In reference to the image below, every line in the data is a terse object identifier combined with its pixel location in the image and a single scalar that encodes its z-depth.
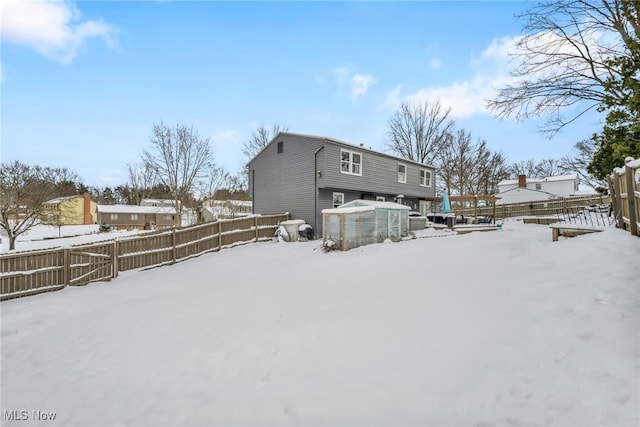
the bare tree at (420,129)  31.56
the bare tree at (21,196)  18.84
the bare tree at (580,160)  36.50
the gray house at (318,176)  16.28
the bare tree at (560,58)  7.20
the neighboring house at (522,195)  34.19
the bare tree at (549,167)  47.03
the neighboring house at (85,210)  46.01
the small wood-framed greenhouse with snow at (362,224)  11.84
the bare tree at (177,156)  24.36
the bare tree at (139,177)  37.97
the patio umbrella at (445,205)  19.21
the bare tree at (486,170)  34.66
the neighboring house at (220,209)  33.61
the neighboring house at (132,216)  46.12
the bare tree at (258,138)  33.41
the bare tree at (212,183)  27.38
